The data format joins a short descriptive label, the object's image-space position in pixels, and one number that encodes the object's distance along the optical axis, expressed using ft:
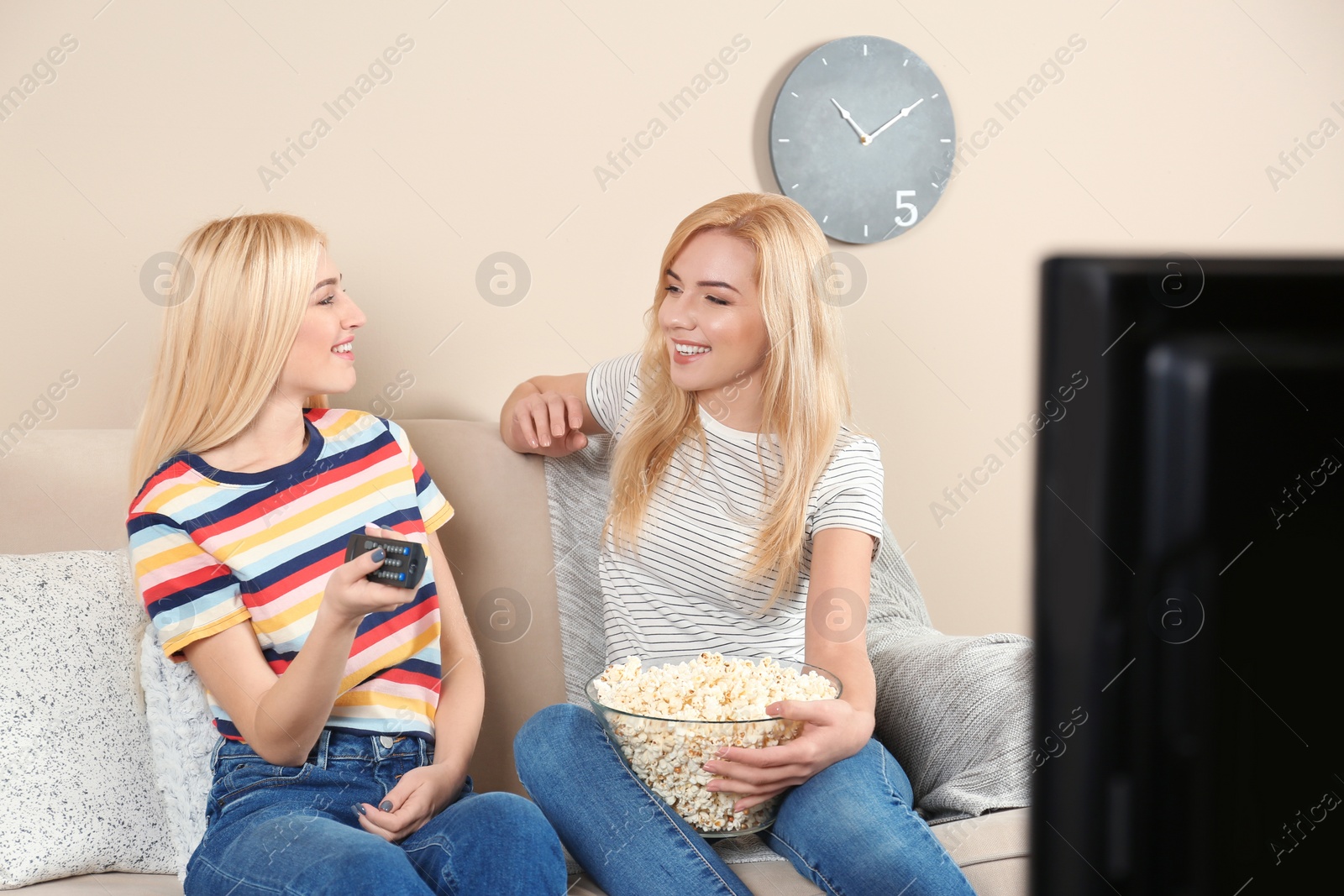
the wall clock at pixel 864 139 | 6.54
